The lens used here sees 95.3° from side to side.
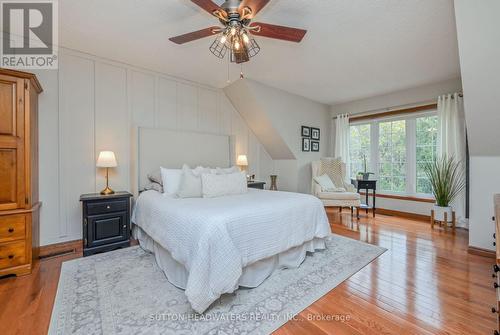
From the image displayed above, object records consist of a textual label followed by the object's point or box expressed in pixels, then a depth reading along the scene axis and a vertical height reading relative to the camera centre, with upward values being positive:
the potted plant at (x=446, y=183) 3.68 -0.28
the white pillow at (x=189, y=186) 2.74 -0.24
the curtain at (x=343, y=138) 5.32 +0.66
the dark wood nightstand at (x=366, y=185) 4.52 -0.38
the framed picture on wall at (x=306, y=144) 5.04 +0.50
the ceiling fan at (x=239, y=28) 1.66 +1.15
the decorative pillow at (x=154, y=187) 3.08 -0.29
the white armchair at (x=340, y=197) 4.23 -0.58
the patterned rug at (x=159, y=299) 1.51 -1.05
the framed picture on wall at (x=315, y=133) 5.24 +0.77
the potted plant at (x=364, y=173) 4.77 -0.14
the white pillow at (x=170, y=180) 2.95 -0.18
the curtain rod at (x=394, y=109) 4.18 +1.16
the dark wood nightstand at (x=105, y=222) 2.63 -0.67
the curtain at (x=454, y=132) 3.76 +0.57
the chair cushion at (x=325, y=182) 4.56 -0.33
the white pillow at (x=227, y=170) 3.40 -0.06
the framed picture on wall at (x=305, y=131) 5.02 +0.78
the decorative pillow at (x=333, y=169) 4.89 -0.06
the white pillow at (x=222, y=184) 2.81 -0.23
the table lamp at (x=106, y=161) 2.87 +0.07
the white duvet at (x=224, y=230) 1.61 -0.56
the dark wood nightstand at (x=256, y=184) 4.25 -0.34
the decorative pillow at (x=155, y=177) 3.15 -0.15
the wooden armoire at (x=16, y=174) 2.14 -0.07
